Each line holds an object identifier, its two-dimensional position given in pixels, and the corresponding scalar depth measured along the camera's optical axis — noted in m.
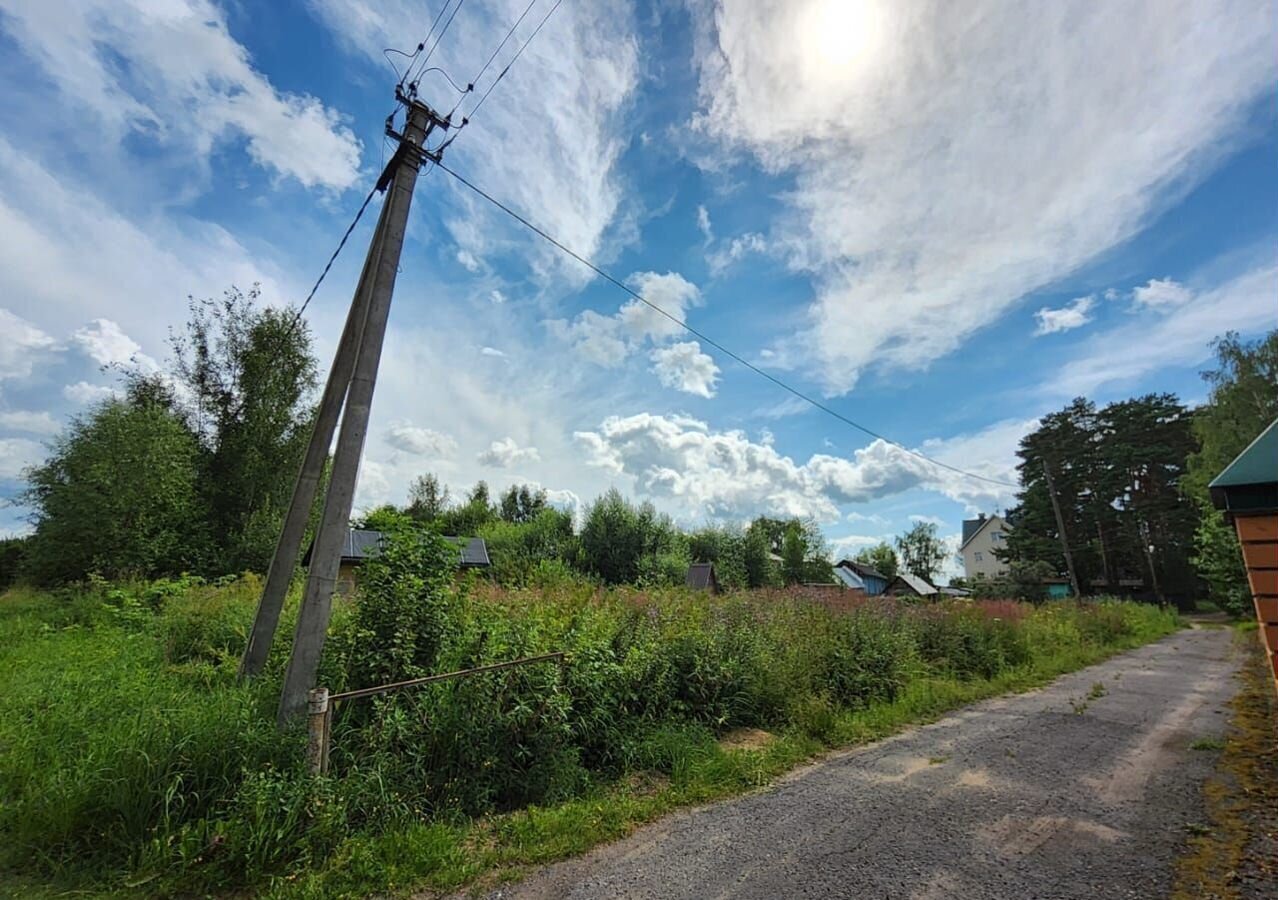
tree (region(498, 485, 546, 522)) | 47.44
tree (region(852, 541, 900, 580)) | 47.69
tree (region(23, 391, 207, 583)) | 14.41
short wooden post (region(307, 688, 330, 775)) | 3.19
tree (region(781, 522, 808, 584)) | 30.64
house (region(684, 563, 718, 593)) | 21.61
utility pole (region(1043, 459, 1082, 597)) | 20.50
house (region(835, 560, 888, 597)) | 35.34
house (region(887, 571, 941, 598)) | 29.94
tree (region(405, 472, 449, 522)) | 40.31
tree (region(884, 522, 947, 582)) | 51.78
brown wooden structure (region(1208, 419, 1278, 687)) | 2.15
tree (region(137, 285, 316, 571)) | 18.98
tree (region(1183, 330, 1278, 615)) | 18.94
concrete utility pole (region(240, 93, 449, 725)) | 3.81
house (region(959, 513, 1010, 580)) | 48.88
